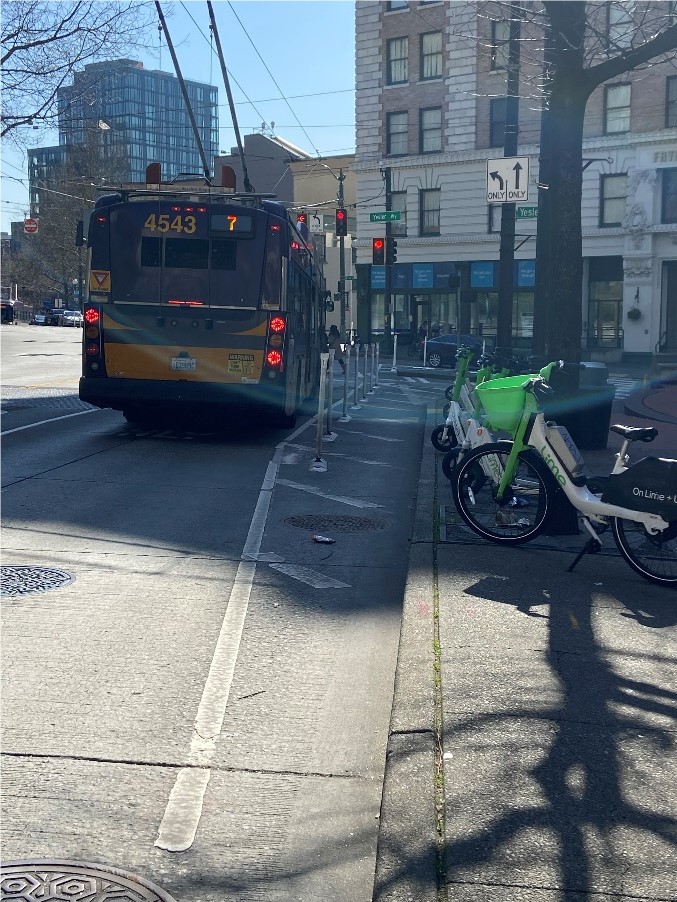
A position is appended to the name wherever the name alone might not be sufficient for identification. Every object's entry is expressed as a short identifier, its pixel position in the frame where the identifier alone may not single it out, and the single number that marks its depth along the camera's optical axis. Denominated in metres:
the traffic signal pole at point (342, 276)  43.75
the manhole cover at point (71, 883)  3.36
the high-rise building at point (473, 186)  44.69
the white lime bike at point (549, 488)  7.04
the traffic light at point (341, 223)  37.47
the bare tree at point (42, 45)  17.36
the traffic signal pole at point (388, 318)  51.12
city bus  14.41
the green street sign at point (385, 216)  35.88
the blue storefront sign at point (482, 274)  49.58
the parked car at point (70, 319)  90.12
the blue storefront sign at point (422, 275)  51.38
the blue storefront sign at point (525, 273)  47.66
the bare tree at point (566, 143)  12.80
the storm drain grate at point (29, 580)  6.93
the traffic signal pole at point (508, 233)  19.26
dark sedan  43.09
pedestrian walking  50.96
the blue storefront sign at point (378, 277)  53.16
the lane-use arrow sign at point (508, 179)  17.03
